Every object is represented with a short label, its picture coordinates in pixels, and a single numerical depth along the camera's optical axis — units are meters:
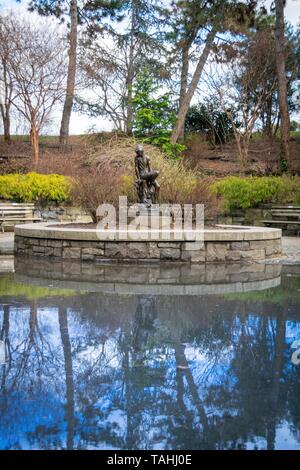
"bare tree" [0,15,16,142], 20.52
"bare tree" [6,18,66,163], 20.58
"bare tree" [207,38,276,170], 21.55
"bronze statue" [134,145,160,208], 10.33
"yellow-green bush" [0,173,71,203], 16.39
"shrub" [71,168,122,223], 11.23
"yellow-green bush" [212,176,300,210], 16.12
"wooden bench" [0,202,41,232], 14.45
